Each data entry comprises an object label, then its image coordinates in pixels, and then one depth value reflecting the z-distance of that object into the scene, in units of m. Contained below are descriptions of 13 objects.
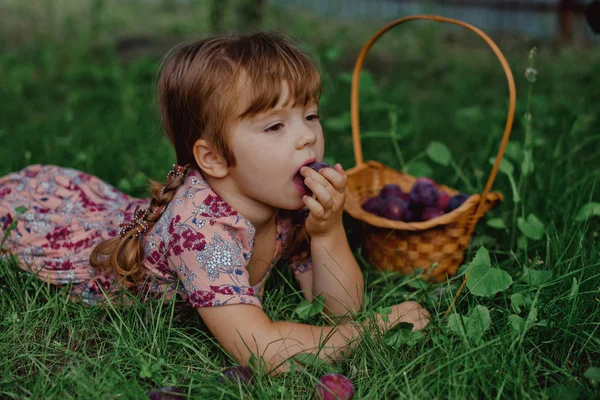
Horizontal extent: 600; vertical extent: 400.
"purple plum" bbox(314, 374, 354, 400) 1.53
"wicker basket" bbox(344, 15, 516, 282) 2.05
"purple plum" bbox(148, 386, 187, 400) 1.47
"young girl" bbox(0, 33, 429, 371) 1.74
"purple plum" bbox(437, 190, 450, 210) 2.28
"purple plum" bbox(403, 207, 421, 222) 2.27
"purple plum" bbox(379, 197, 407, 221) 2.25
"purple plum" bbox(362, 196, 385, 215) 2.31
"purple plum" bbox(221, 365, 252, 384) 1.57
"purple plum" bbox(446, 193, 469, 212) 2.25
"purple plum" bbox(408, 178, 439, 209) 2.25
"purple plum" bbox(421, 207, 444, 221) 2.20
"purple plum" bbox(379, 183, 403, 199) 2.39
